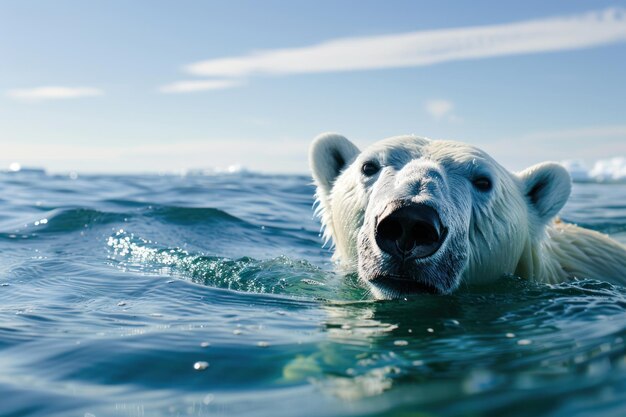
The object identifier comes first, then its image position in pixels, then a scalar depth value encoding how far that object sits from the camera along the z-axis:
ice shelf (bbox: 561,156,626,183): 52.40
